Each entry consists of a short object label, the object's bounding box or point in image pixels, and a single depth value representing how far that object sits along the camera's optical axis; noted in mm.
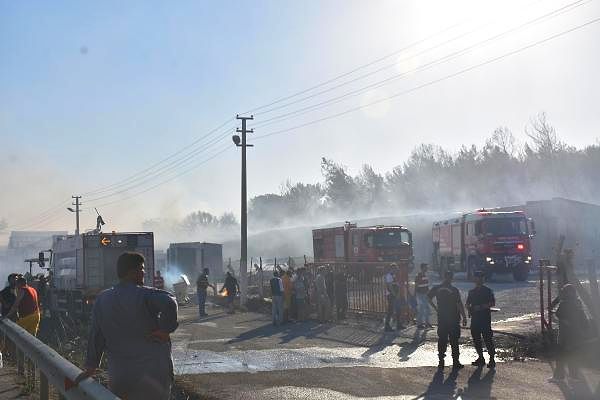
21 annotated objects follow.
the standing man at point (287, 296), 23234
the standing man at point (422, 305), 19688
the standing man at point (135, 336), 5652
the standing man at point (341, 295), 22875
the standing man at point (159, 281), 33344
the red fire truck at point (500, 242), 33500
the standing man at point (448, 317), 13266
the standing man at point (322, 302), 22797
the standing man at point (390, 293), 19469
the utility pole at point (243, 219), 32156
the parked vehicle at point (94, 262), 24406
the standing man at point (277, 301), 22391
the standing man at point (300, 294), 23578
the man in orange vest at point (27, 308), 13133
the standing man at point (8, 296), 14485
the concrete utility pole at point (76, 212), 80562
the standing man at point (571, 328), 11953
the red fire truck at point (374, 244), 36281
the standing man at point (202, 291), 26828
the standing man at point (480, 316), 13422
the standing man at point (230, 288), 29016
